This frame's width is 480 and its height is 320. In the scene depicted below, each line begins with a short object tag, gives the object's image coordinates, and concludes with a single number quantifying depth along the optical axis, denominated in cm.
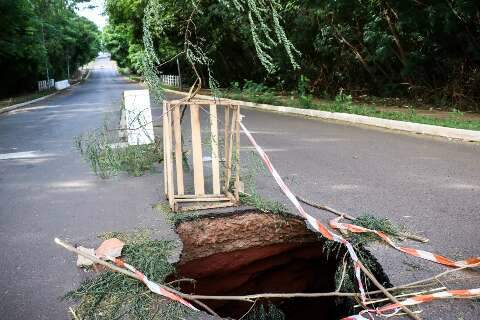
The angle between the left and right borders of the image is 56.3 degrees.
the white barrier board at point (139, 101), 870
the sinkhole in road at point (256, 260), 475
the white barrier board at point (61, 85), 4204
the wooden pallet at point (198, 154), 505
